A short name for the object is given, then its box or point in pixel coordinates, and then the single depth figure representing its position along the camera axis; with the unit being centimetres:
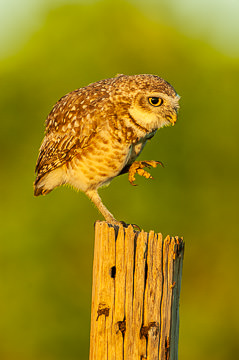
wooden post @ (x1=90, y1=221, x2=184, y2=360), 776
